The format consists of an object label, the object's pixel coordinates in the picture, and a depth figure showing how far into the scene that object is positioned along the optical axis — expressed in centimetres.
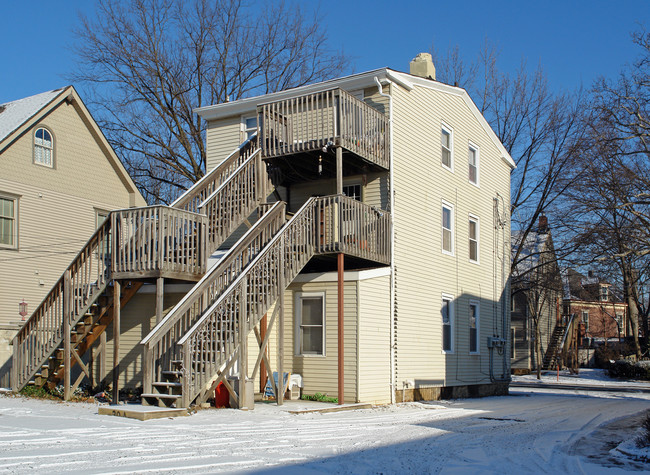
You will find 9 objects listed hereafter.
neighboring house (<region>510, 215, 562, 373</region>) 3868
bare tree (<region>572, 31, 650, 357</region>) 2350
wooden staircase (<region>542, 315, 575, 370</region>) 4538
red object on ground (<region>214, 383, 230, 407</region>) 1438
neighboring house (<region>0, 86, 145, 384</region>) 2344
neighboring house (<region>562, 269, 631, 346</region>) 4850
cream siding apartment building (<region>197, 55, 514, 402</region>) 1731
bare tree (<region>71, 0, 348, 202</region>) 3188
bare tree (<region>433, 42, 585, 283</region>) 3494
